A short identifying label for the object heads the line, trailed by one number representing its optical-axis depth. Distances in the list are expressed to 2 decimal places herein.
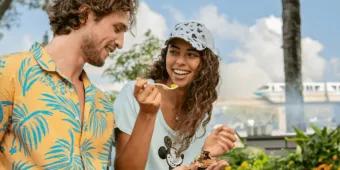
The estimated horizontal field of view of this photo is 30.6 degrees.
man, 1.58
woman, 2.36
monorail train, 8.27
